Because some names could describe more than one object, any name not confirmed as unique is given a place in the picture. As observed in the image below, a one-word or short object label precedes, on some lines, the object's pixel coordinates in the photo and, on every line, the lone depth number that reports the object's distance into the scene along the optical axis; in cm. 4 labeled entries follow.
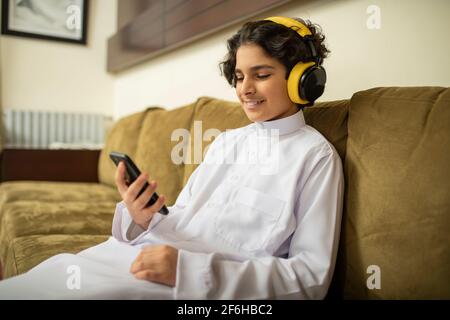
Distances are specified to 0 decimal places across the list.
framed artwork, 358
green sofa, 77
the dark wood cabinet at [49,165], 268
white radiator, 360
